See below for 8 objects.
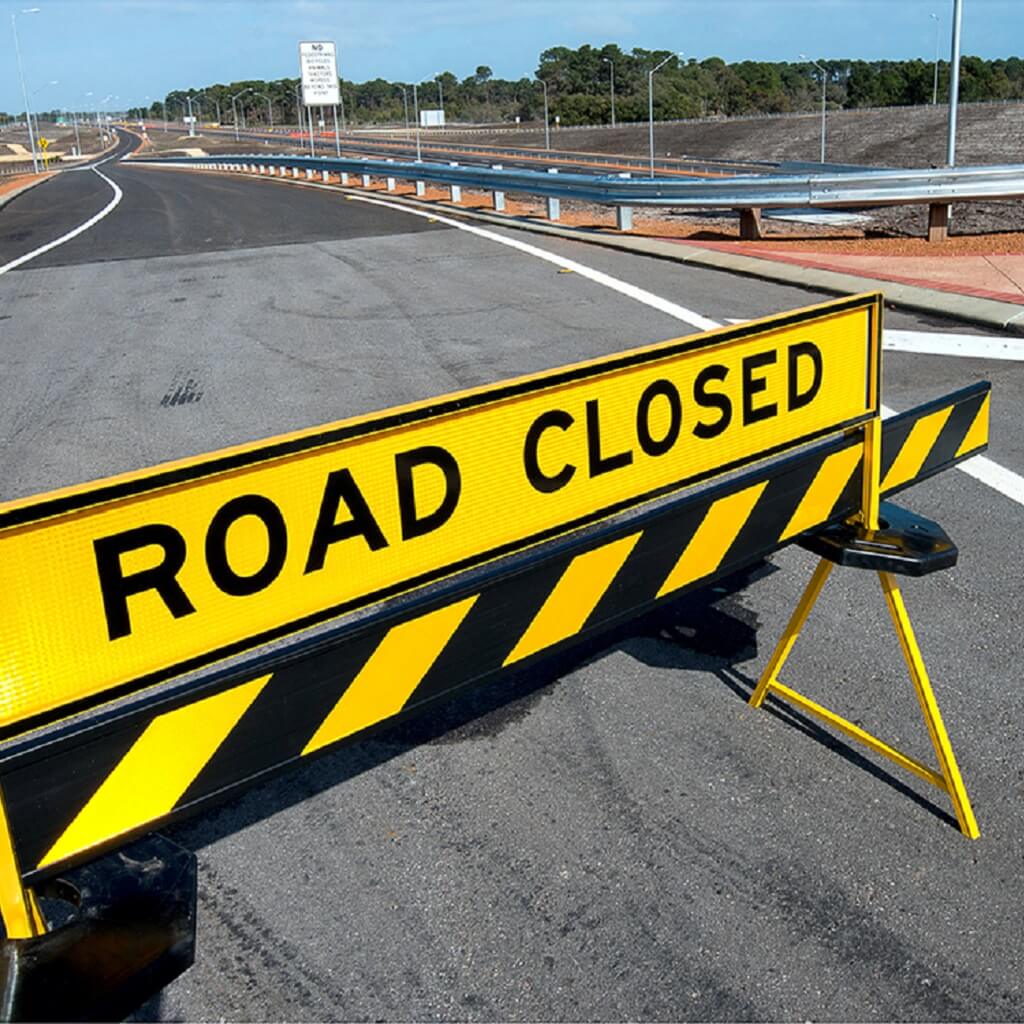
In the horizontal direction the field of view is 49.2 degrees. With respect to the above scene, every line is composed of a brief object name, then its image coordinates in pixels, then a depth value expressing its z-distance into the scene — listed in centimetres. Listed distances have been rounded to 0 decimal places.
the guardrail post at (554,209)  2125
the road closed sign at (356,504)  209
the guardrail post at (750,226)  1814
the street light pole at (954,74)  1789
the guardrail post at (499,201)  2375
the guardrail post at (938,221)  1655
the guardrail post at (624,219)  1934
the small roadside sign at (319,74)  6062
